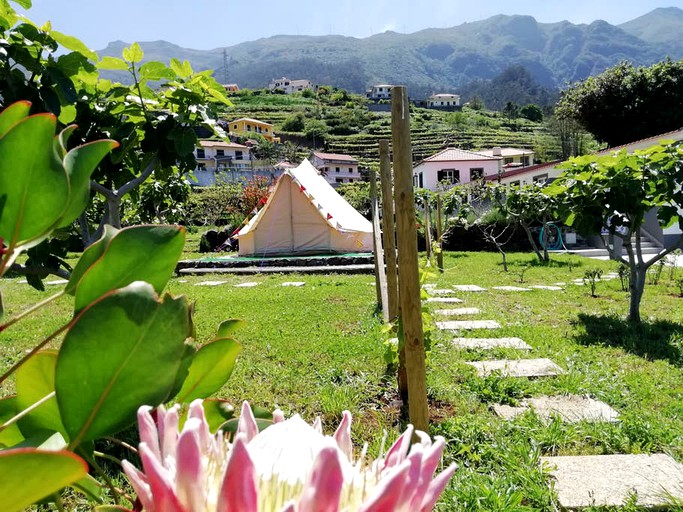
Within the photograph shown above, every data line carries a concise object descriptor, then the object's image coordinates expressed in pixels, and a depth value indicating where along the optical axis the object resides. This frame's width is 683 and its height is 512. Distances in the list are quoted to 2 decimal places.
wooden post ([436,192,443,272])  10.06
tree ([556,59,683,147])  22.38
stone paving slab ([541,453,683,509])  2.05
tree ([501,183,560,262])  11.62
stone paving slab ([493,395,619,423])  2.89
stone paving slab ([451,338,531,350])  4.38
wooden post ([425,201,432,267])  8.86
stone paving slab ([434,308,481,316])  5.88
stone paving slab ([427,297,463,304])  6.77
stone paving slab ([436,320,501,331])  5.12
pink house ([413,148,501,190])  31.19
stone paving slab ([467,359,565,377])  3.63
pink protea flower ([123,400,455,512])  0.26
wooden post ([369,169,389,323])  4.36
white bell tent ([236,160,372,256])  12.66
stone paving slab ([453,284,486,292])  7.90
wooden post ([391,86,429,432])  2.60
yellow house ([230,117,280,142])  60.62
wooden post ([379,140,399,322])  4.22
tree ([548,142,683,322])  5.05
